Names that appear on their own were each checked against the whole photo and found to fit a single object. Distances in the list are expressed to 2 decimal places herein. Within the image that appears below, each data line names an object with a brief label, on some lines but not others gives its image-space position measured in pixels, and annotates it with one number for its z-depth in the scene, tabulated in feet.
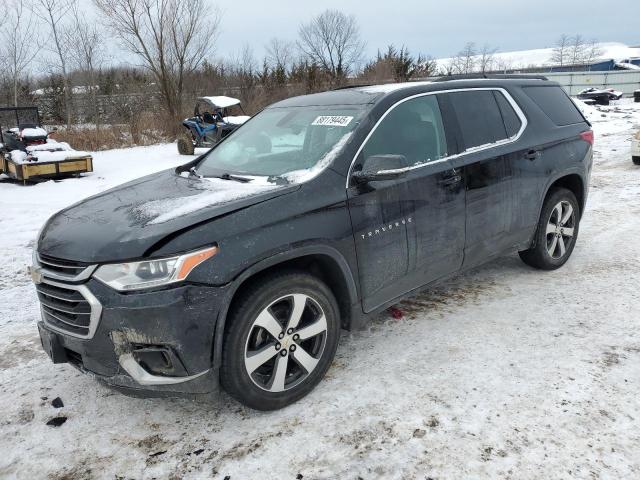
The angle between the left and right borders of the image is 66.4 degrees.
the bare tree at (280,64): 93.38
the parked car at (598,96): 94.87
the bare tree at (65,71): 63.62
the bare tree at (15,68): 61.72
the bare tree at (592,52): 256.32
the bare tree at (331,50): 120.78
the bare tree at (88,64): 70.33
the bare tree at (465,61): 201.67
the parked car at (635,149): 31.63
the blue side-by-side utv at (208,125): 47.76
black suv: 7.79
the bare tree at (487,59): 226.58
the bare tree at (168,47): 60.54
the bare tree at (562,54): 266.98
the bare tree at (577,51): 260.62
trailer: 34.71
